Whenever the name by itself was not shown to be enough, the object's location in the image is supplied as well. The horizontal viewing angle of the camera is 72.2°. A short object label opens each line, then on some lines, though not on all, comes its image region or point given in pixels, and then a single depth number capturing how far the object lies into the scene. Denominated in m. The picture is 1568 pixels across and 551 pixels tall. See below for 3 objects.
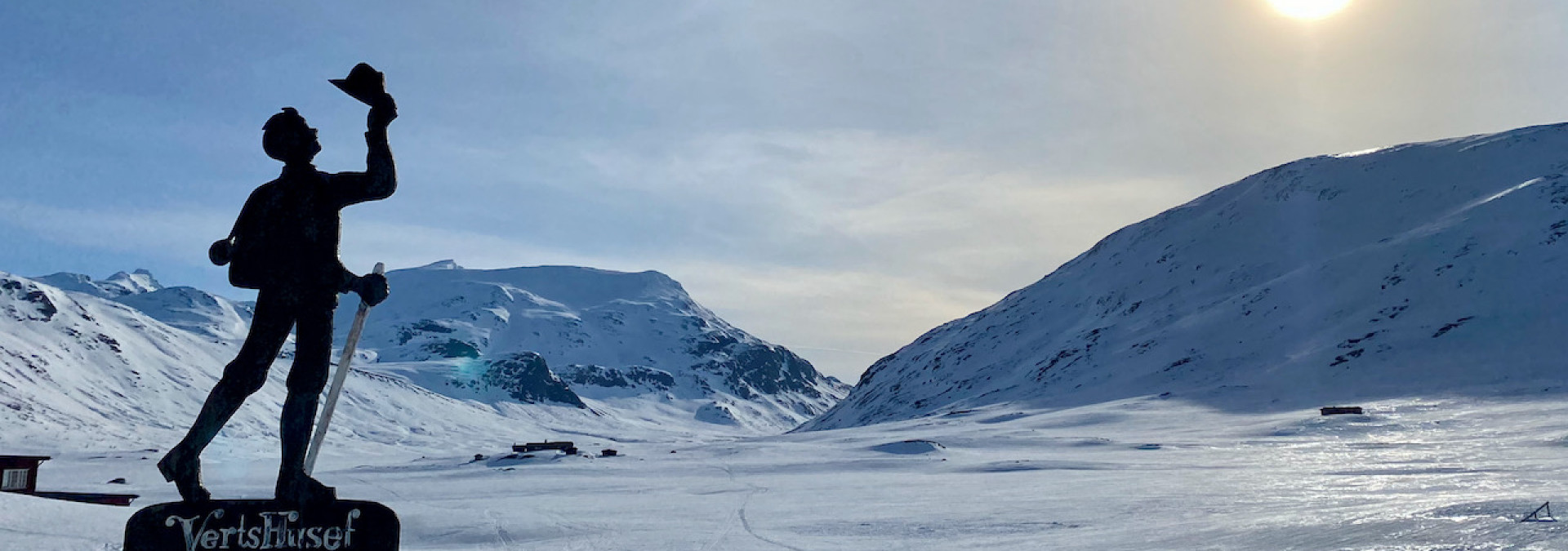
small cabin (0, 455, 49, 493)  24.95
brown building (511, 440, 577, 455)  57.12
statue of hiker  6.05
